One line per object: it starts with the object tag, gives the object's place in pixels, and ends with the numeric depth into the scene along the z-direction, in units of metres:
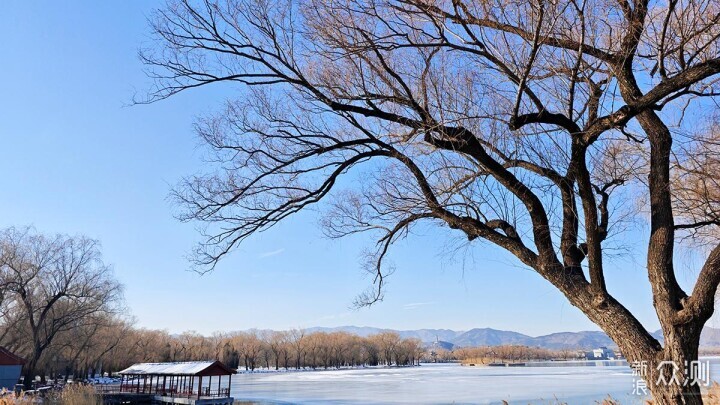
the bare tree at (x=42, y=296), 29.16
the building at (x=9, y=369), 26.22
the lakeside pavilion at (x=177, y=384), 25.41
